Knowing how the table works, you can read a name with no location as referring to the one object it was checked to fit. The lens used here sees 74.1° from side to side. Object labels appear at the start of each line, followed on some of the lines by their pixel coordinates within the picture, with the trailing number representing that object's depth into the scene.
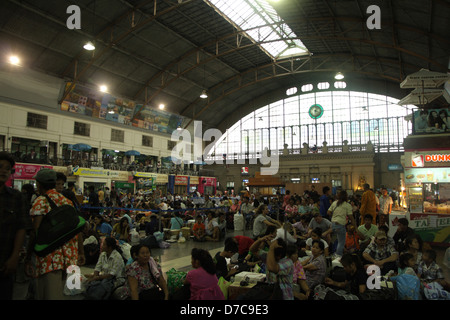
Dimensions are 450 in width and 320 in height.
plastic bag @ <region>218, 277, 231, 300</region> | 4.07
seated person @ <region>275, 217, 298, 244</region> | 5.98
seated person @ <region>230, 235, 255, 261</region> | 5.89
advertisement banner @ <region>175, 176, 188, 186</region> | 28.89
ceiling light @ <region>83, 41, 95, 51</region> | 14.36
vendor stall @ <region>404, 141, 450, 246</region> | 8.84
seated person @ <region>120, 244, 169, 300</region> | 3.80
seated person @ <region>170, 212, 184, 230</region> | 10.41
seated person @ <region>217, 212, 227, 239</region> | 10.25
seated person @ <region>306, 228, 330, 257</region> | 5.50
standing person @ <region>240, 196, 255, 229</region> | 11.45
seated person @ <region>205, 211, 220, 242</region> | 10.01
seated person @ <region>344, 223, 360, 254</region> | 6.78
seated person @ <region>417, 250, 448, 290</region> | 4.33
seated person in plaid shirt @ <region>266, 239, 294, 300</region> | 3.62
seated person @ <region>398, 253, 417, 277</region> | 4.38
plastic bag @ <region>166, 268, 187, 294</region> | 4.33
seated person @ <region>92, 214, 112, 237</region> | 8.41
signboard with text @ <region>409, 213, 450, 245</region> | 8.73
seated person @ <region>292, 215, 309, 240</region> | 8.22
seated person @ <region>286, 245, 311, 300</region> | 3.99
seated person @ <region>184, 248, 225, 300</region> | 3.41
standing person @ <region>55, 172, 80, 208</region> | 4.31
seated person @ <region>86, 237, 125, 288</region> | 4.53
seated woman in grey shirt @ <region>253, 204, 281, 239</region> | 7.17
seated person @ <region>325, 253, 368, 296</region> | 4.09
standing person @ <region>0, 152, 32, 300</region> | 2.30
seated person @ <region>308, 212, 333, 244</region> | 6.86
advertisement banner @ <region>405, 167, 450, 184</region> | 10.23
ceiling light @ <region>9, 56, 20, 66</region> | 18.19
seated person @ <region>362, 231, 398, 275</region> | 5.21
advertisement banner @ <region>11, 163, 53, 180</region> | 17.62
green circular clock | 30.47
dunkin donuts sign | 10.12
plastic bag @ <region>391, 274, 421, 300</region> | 3.89
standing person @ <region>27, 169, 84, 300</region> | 2.67
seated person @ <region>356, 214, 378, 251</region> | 6.52
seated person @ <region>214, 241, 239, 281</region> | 4.67
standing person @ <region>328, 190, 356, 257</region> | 6.58
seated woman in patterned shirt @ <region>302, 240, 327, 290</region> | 4.44
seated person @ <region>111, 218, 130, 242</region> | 7.94
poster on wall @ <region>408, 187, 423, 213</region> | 9.68
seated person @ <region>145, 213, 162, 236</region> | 9.73
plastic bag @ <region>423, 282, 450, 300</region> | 3.92
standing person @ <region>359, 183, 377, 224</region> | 8.03
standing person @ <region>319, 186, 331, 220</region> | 8.83
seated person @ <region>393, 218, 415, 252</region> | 6.33
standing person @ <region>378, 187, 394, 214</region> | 10.72
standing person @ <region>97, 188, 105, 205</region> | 17.07
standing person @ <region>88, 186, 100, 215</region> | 11.07
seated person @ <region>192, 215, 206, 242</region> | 9.99
